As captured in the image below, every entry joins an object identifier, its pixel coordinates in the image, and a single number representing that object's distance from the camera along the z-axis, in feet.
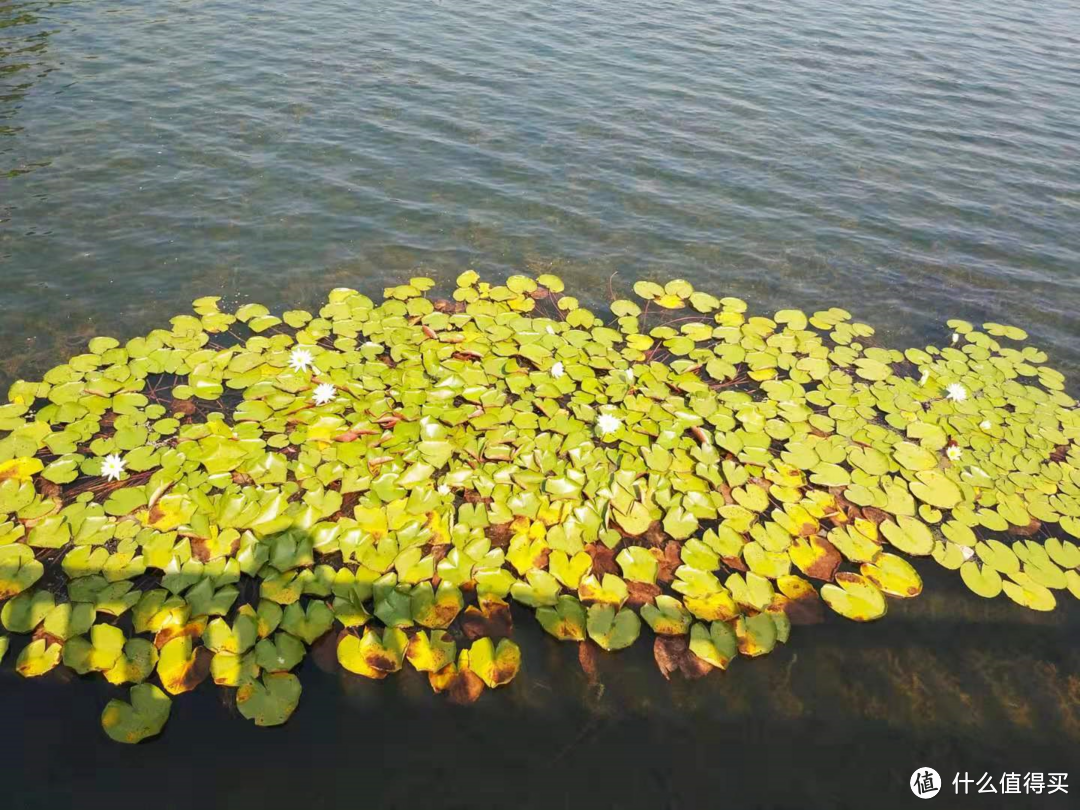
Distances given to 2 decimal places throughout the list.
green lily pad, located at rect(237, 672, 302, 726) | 14.01
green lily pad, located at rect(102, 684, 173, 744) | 13.65
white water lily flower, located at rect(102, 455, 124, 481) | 17.88
